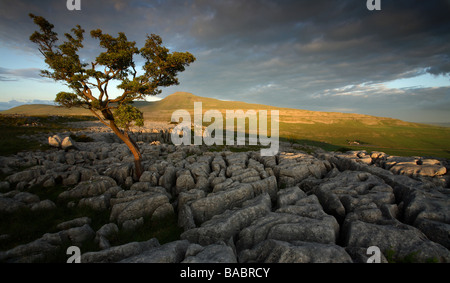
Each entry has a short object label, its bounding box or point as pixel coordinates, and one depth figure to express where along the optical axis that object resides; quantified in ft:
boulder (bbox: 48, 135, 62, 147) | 107.34
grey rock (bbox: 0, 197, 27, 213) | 45.21
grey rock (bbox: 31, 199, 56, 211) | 47.71
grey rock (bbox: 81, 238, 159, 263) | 27.78
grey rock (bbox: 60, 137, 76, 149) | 104.01
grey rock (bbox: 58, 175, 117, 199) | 56.54
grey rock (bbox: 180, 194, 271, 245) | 36.83
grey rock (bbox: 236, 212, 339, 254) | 31.76
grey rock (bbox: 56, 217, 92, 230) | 41.80
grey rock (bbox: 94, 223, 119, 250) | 35.32
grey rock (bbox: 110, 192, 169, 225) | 47.32
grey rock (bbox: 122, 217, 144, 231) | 43.51
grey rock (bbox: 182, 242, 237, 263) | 24.79
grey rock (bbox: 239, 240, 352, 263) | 24.19
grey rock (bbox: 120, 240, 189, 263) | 25.34
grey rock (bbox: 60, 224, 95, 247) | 36.83
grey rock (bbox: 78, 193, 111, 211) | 51.85
